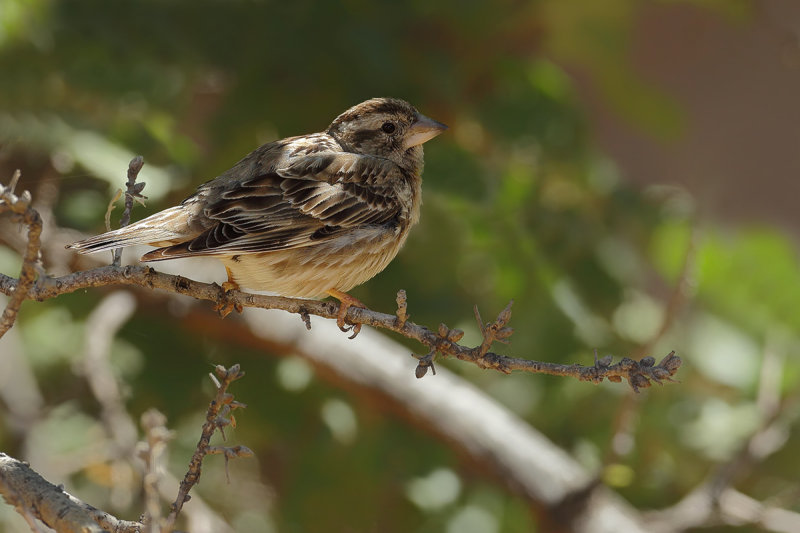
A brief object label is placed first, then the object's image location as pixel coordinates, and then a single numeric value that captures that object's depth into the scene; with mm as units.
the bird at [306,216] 6055
